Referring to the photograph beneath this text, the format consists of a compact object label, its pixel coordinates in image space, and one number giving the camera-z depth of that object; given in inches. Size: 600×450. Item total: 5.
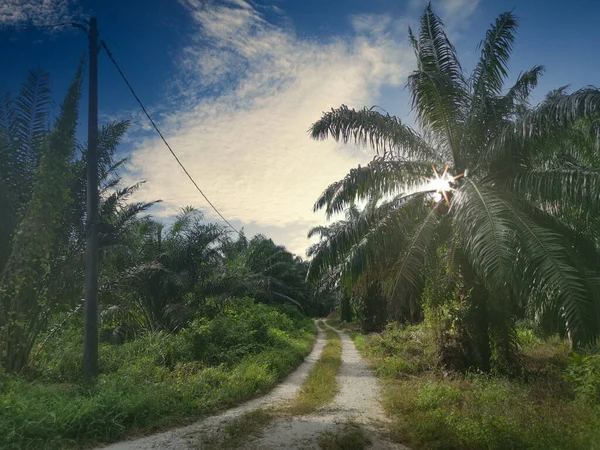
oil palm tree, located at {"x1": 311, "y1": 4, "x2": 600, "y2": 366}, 262.7
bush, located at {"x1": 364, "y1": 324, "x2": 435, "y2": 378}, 438.0
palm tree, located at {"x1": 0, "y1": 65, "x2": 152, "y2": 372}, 306.2
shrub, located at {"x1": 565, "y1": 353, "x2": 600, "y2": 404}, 260.8
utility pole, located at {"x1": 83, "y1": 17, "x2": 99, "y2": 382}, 286.2
